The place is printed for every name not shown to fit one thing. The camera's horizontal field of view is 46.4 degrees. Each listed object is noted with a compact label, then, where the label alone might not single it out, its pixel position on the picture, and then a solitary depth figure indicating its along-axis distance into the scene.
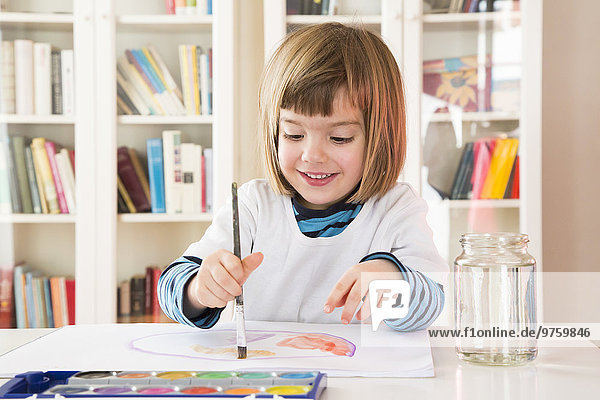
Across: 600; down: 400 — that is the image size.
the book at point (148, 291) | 2.25
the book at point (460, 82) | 2.26
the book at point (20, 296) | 2.24
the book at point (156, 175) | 2.27
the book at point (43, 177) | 2.24
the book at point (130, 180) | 2.25
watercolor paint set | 0.54
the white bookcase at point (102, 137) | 2.22
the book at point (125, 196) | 2.25
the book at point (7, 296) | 2.24
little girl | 1.04
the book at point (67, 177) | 2.23
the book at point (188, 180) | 2.27
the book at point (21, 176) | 2.25
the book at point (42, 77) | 2.23
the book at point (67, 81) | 2.22
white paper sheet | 0.66
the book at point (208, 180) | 2.26
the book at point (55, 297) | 2.24
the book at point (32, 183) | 2.25
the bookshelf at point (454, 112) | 2.21
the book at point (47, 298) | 2.24
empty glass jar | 0.67
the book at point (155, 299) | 2.22
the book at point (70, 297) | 2.23
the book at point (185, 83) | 2.28
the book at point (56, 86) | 2.23
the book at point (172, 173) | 2.27
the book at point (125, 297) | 2.25
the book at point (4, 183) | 2.26
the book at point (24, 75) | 2.24
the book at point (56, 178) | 2.23
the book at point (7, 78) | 2.24
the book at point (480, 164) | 2.28
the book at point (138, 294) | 2.25
